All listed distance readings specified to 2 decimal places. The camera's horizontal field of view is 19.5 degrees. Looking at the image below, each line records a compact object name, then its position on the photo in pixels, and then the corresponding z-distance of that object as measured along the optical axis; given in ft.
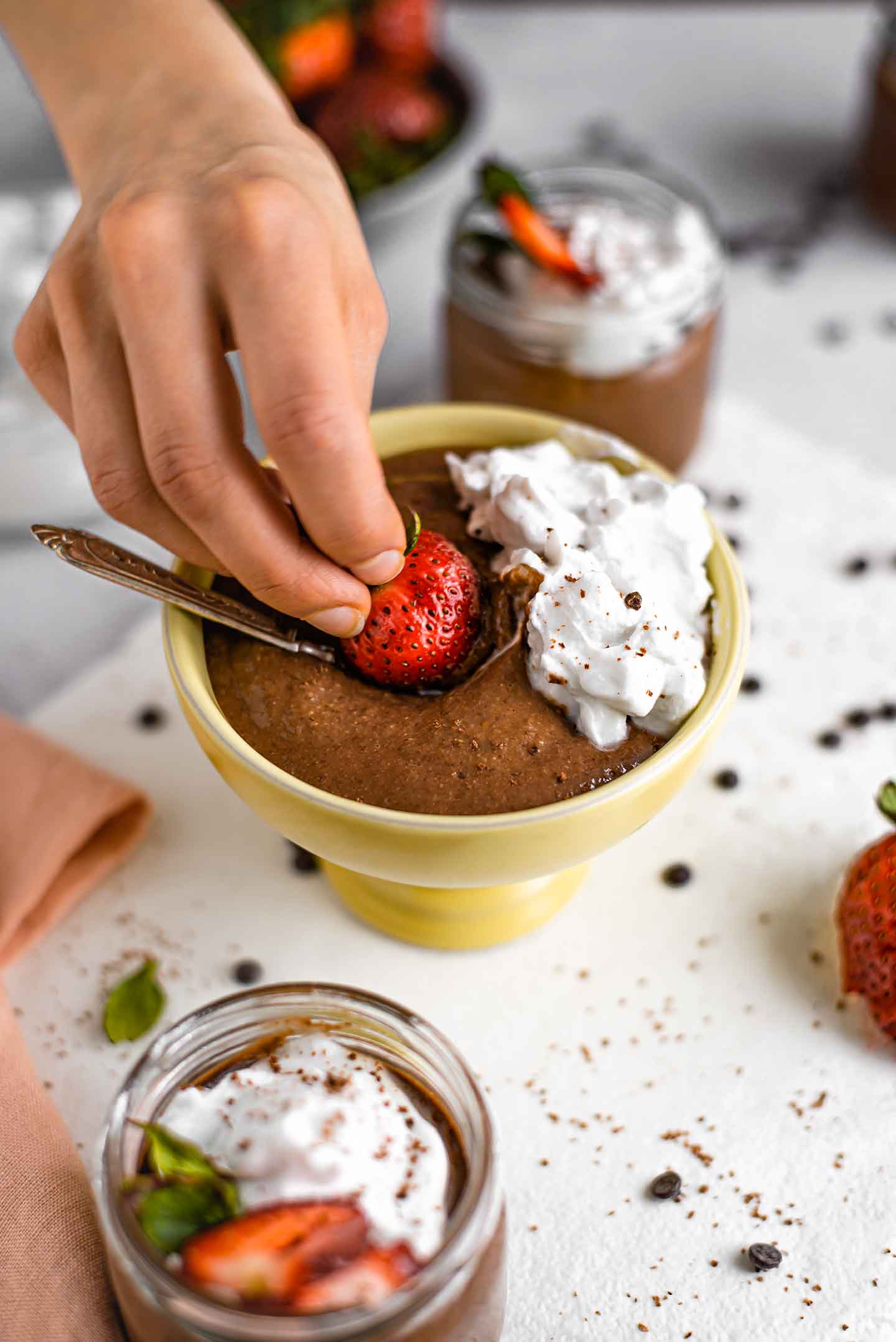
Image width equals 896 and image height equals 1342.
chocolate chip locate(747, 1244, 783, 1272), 1.73
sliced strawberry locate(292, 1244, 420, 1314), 1.53
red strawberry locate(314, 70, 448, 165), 2.51
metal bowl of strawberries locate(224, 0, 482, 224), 2.46
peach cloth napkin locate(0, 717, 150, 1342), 1.68
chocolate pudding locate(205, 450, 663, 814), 1.72
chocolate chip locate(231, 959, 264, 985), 1.88
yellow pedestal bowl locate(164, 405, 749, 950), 1.69
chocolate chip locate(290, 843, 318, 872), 1.96
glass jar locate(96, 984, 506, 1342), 1.53
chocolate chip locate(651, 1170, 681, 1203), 1.77
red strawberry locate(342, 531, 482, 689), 1.77
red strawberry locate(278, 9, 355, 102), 2.53
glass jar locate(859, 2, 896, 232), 2.50
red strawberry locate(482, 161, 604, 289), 2.13
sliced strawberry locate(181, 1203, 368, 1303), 1.54
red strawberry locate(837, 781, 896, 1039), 1.82
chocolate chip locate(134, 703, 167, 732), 2.06
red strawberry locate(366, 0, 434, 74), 2.61
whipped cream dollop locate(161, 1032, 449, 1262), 1.58
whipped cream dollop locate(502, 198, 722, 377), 2.13
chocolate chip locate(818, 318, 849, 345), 2.48
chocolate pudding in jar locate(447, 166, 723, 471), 2.14
